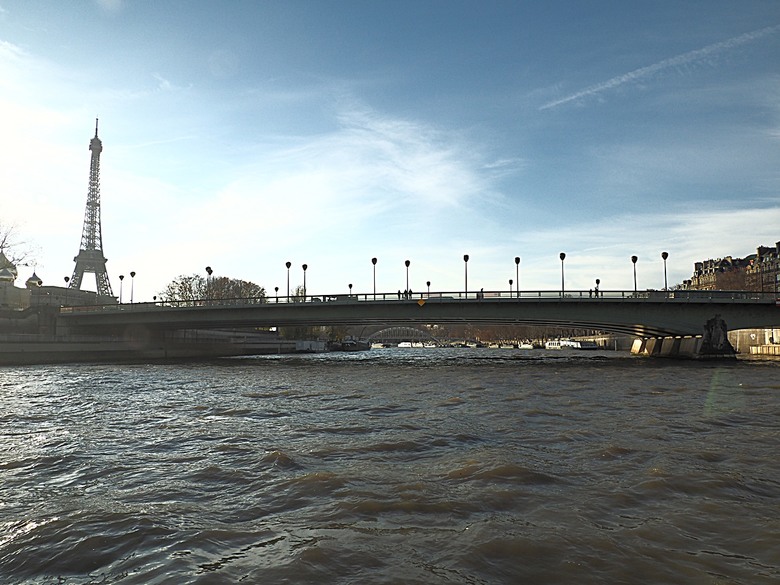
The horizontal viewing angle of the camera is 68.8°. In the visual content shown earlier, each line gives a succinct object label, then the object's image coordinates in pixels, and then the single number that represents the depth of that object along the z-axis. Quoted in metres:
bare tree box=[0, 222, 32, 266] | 73.30
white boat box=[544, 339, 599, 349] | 151.82
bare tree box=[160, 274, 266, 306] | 125.64
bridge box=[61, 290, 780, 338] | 54.91
